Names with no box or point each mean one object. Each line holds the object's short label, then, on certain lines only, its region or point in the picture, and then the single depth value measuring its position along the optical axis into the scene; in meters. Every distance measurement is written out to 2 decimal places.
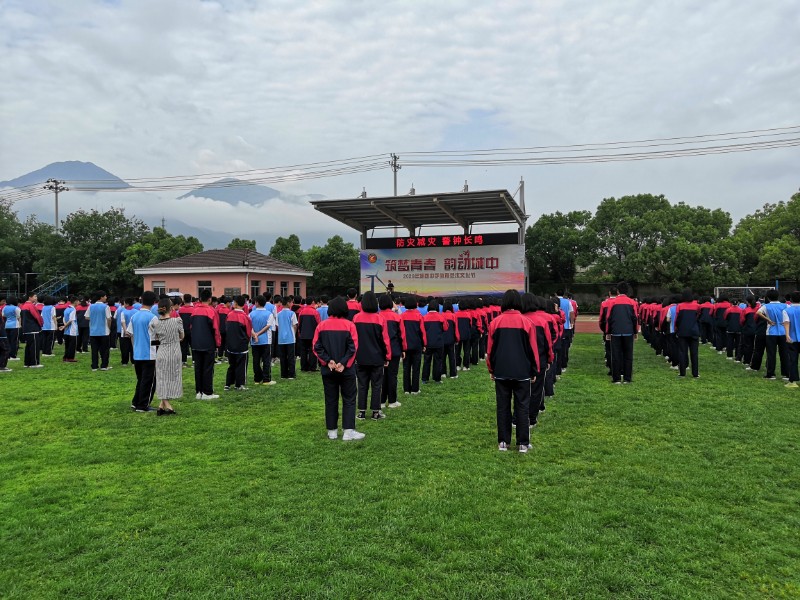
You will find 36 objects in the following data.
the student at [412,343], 8.83
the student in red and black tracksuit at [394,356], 7.88
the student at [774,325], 9.62
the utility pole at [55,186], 41.94
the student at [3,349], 11.94
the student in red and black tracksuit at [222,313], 11.74
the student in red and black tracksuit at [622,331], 9.62
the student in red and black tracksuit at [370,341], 6.89
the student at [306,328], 11.54
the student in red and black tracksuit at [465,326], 11.58
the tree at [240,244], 42.09
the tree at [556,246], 33.38
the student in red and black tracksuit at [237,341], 8.99
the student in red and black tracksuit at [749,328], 11.77
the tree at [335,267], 34.12
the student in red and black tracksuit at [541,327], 5.86
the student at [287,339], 10.70
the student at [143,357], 7.62
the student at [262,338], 9.70
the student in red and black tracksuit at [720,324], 14.19
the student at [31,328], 12.33
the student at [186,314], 11.88
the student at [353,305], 9.98
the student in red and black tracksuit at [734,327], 13.13
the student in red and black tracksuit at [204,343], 8.55
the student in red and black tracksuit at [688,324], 10.09
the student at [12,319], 12.59
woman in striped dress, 7.31
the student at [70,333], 13.64
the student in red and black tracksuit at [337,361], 6.00
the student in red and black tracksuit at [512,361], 5.46
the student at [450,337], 10.38
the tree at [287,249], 40.62
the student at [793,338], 9.33
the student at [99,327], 12.06
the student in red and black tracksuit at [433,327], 9.66
